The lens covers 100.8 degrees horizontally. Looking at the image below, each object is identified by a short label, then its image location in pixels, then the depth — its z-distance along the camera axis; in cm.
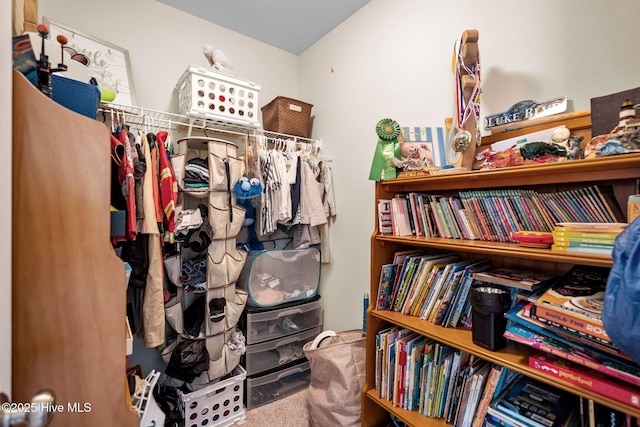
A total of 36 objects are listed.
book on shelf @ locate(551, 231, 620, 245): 75
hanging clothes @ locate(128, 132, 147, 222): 136
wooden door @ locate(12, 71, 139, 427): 59
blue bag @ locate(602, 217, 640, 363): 56
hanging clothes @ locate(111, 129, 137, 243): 124
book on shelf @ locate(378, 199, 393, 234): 138
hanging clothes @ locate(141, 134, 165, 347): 139
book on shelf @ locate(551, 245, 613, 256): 75
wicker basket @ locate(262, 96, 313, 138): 203
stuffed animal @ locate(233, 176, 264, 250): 167
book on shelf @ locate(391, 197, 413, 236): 135
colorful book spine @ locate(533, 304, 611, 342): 71
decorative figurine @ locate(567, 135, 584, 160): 89
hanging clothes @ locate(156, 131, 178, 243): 146
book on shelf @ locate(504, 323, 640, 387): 69
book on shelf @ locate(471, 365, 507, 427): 96
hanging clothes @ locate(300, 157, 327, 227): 197
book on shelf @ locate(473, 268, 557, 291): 97
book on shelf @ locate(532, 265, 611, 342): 73
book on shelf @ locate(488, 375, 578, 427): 84
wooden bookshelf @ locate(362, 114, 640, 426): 80
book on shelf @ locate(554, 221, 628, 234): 74
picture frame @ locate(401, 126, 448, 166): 139
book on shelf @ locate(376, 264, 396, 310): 136
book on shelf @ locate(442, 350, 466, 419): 108
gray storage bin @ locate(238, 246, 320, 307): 187
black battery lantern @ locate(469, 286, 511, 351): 94
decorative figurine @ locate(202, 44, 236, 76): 179
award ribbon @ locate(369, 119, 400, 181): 134
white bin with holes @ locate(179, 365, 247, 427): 153
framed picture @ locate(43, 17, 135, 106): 144
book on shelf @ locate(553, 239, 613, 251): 75
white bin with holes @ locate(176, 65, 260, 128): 162
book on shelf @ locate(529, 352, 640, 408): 68
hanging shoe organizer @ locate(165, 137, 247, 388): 157
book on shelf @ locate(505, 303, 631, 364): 72
